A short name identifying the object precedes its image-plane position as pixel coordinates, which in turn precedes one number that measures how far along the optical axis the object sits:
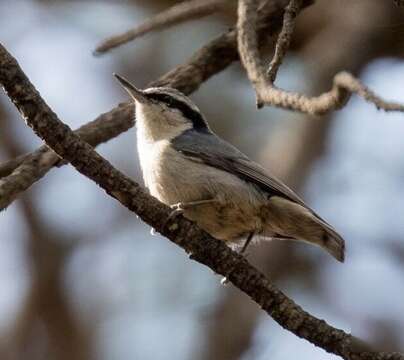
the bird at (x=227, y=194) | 8.45
